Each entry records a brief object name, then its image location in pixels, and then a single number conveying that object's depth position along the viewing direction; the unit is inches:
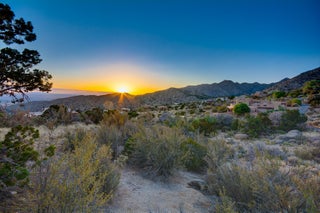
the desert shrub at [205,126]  309.7
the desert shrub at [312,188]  64.3
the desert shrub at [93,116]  360.9
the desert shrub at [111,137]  168.0
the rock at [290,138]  247.3
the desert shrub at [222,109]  617.2
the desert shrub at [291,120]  326.0
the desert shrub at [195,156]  156.7
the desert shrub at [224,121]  357.0
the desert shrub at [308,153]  177.5
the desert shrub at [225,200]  62.9
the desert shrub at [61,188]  57.8
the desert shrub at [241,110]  507.9
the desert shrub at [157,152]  131.6
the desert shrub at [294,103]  598.5
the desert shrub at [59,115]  332.4
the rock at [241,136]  279.0
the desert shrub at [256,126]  303.9
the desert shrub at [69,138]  165.1
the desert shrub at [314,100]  565.2
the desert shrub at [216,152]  121.4
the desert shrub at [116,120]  208.9
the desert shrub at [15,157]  61.2
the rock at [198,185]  119.8
